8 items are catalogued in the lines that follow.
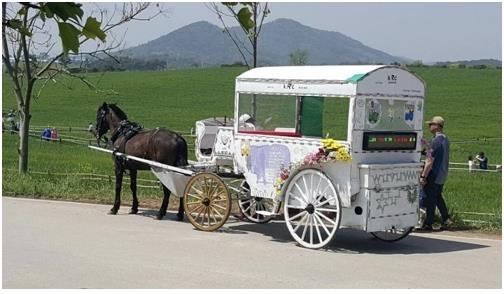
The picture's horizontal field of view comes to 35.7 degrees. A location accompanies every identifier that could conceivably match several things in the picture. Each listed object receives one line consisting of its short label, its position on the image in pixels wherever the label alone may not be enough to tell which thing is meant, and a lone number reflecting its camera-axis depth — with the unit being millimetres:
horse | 12383
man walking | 11661
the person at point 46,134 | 37756
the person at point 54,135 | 37156
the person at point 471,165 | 26838
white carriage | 9680
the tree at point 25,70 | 17812
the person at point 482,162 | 27156
